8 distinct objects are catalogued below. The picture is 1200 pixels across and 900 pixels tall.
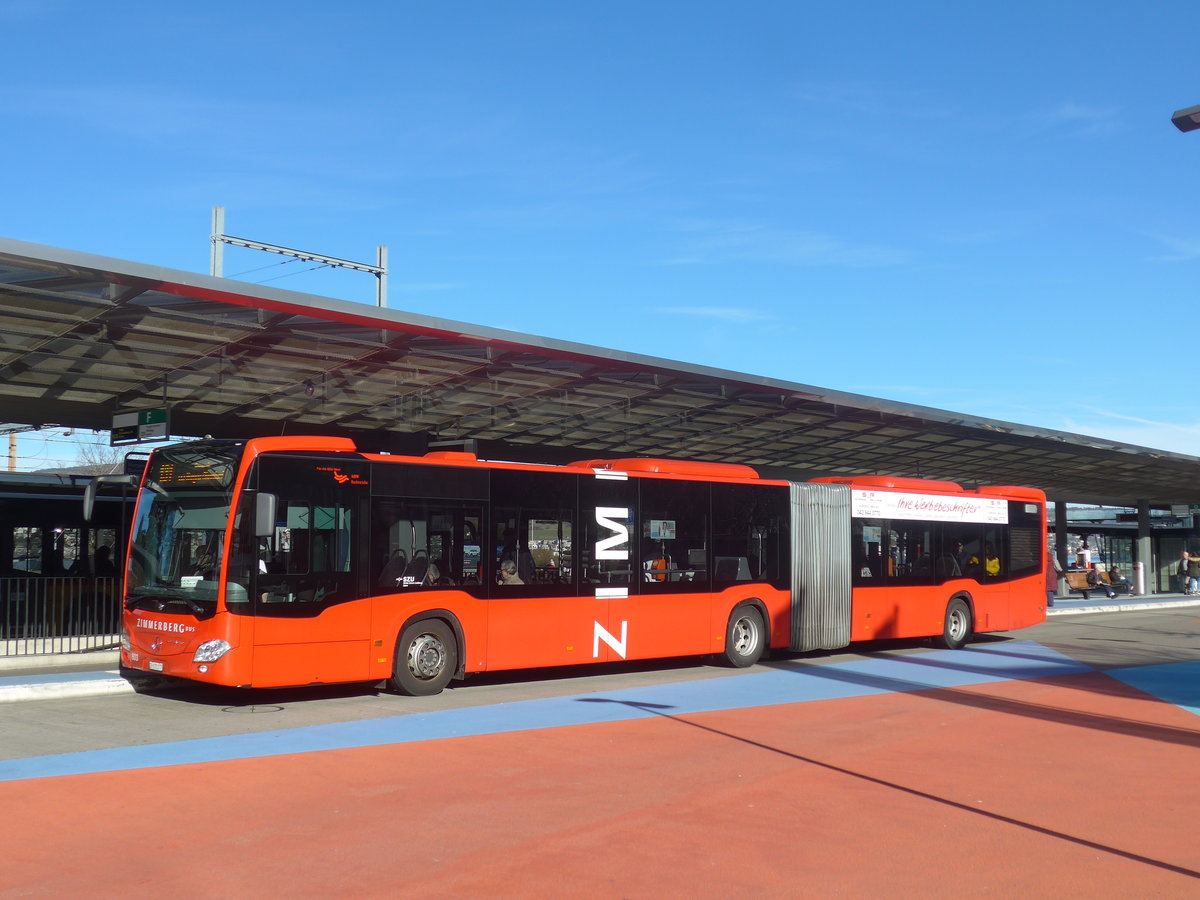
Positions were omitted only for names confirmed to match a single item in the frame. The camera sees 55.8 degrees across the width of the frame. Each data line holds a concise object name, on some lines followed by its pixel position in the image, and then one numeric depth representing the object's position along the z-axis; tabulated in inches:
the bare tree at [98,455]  2964.8
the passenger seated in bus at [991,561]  882.8
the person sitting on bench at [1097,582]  1587.1
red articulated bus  492.1
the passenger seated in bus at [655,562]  649.6
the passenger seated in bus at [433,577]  548.4
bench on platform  1568.7
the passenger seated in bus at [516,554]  581.6
